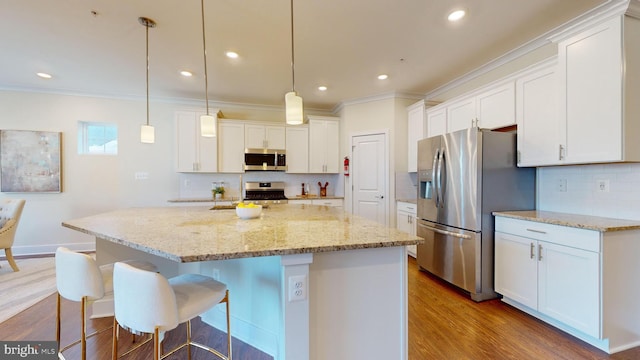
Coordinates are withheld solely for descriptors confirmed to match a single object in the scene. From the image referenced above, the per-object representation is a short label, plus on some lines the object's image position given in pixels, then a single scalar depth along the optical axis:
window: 4.29
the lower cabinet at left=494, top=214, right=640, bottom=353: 1.80
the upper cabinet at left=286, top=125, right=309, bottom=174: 4.77
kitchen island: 1.26
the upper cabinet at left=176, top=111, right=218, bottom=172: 4.29
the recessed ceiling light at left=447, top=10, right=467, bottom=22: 2.21
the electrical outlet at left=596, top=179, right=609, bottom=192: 2.18
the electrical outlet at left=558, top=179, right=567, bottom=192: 2.44
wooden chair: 3.15
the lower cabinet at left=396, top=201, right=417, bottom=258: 3.70
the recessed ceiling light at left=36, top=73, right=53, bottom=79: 3.48
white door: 4.25
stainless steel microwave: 4.57
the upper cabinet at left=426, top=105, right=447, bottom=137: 3.50
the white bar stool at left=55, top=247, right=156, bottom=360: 1.38
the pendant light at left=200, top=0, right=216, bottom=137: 2.32
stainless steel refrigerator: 2.54
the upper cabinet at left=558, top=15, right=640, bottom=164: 1.84
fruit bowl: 2.10
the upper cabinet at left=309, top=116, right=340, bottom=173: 4.78
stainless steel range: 4.59
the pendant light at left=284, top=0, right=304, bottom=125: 1.92
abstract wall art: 3.92
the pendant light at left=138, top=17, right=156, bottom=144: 2.43
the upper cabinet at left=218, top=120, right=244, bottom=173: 4.49
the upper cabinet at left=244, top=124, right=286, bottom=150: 4.60
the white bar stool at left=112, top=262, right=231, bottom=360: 1.10
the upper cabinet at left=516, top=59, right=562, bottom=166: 2.28
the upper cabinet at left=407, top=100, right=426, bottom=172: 3.92
